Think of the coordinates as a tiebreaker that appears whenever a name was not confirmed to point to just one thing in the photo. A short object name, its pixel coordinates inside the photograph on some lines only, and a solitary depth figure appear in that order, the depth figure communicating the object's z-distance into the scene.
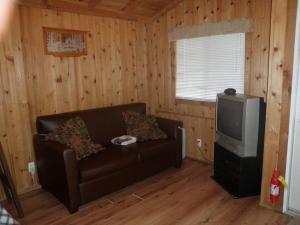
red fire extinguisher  2.44
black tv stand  2.67
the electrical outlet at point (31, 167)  3.00
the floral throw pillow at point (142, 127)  3.38
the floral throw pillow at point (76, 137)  2.71
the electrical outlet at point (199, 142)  3.80
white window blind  3.30
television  2.53
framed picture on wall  3.08
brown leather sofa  2.48
